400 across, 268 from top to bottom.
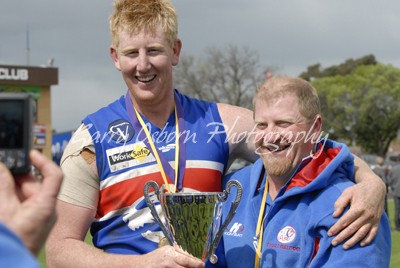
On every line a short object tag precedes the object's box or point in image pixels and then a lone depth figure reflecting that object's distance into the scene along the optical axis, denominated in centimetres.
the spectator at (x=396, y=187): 1595
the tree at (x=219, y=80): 4994
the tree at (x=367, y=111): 6606
